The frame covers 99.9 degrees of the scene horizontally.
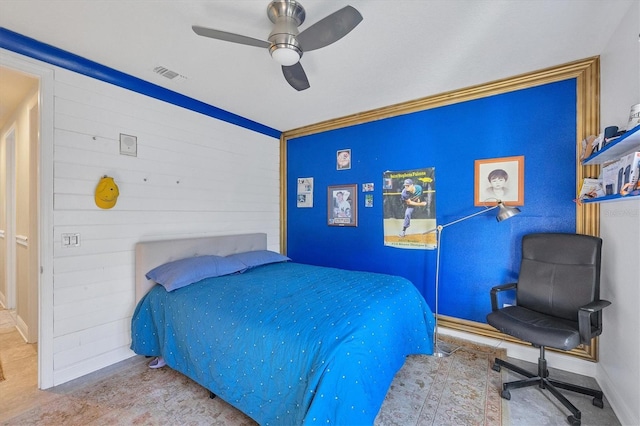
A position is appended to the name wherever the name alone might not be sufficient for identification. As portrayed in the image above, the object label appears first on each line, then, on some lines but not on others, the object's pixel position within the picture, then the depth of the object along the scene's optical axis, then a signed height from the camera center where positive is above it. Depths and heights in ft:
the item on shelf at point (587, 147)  6.81 +1.70
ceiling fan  5.16 +3.49
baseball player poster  9.91 +0.14
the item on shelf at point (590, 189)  6.61 +0.58
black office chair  5.85 -2.28
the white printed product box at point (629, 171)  4.60 +0.72
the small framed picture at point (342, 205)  11.73 +0.29
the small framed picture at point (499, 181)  8.37 +0.98
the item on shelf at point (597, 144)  6.10 +1.61
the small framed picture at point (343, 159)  11.90 +2.34
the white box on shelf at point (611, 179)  5.39 +0.70
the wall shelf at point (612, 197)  4.62 +0.28
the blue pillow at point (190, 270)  7.67 -1.82
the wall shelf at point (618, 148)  4.72 +1.31
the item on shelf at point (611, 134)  5.47 +1.65
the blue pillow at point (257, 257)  9.93 -1.79
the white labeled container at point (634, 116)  4.83 +1.76
